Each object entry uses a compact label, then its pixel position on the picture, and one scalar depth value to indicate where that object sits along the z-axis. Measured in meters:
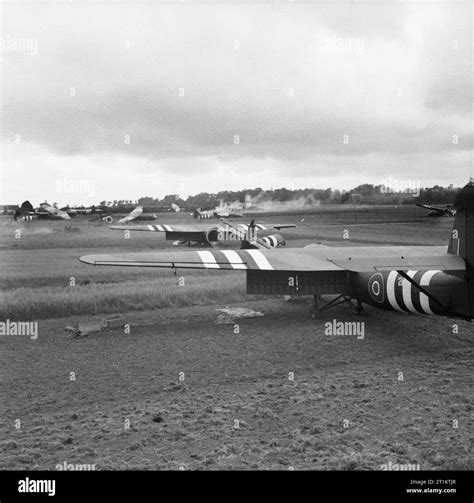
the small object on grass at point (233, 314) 12.37
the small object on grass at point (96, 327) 10.70
